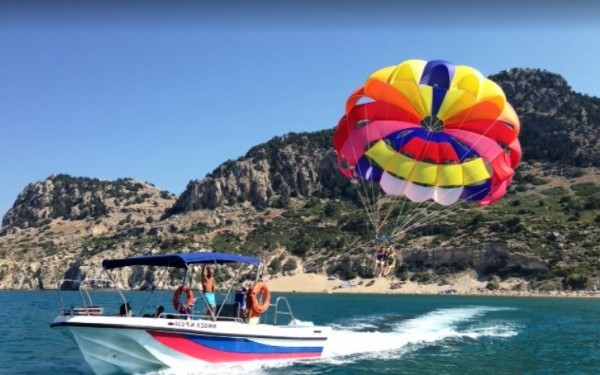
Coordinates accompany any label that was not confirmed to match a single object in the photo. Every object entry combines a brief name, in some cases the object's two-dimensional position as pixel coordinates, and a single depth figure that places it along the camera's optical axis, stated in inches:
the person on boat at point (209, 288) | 711.8
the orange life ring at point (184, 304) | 701.3
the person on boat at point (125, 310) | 676.1
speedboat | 638.5
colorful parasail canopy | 923.4
